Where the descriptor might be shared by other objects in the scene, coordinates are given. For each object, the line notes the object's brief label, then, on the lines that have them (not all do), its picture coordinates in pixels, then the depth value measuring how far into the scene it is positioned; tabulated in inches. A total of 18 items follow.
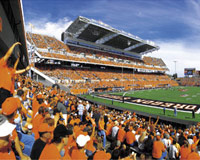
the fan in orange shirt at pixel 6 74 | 128.2
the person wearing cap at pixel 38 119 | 128.1
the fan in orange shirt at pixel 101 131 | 211.3
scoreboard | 3360.2
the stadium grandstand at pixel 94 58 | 1336.1
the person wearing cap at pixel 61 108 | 216.5
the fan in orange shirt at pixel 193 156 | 131.5
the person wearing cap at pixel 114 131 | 221.0
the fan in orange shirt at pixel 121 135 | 195.3
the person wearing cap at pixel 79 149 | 86.7
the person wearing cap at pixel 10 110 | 89.4
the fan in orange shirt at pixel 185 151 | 147.9
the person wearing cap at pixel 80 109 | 331.2
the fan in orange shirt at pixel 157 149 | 162.7
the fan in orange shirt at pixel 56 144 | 74.6
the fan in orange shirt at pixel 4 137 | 65.8
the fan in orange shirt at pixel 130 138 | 192.8
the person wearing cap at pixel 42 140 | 83.9
